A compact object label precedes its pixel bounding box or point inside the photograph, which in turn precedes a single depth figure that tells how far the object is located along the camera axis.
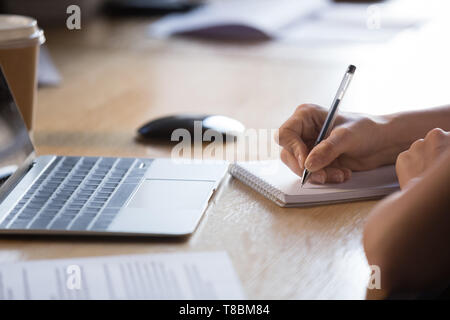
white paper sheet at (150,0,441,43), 1.96
